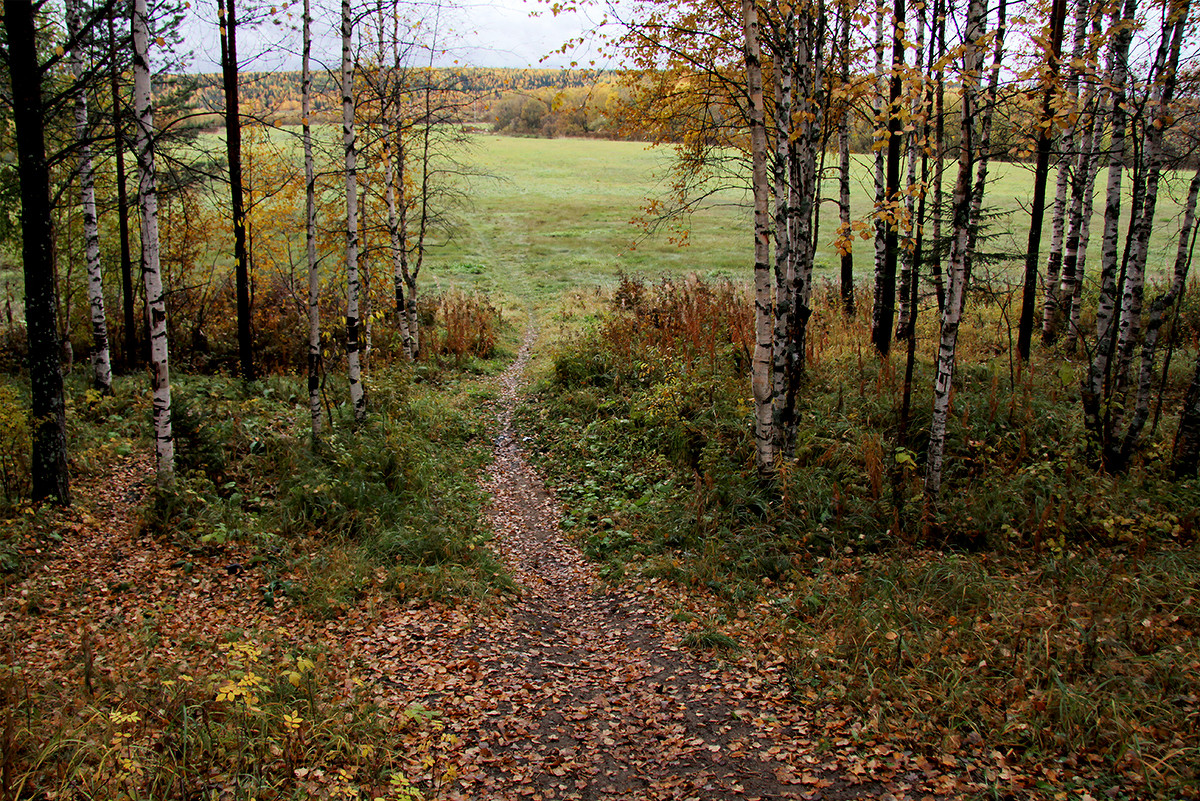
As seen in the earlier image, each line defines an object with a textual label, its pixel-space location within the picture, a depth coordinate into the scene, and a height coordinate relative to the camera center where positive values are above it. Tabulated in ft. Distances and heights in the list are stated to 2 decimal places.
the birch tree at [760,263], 24.47 +0.33
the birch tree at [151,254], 23.86 +0.37
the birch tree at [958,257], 21.48 +0.62
